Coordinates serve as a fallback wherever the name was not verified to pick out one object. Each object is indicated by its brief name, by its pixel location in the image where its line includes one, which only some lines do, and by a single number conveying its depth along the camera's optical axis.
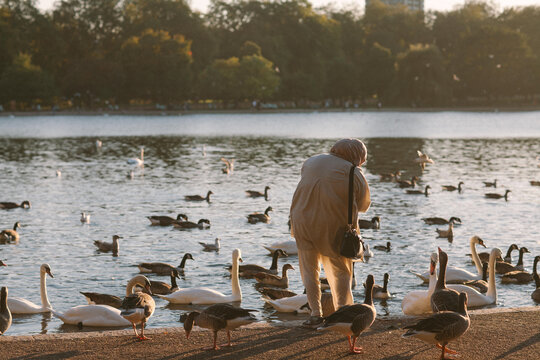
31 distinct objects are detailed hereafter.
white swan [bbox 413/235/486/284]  14.41
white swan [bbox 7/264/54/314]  12.41
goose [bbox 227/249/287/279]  15.38
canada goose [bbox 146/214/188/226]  22.00
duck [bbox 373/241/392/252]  18.39
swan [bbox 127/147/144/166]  40.69
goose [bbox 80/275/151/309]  13.04
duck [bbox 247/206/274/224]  22.78
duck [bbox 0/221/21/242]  19.59
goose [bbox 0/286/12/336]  10.19
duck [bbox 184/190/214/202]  27.77
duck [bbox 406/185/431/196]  29.38
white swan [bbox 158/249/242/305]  13.02
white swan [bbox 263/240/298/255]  18.03
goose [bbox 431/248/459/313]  8.99
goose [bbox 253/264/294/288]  14.63
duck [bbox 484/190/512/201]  27.52
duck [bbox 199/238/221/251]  18.55
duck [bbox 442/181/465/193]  30.10
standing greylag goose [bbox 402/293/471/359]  7.52
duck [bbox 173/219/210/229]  21.67
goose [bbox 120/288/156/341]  9.42
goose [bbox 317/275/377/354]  7.68
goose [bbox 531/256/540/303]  13.36
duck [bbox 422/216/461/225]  21.98
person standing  8.12
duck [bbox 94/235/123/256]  18.20
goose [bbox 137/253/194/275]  15.62
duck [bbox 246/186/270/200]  28.61
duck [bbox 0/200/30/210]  25.80
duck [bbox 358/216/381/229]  21.58
